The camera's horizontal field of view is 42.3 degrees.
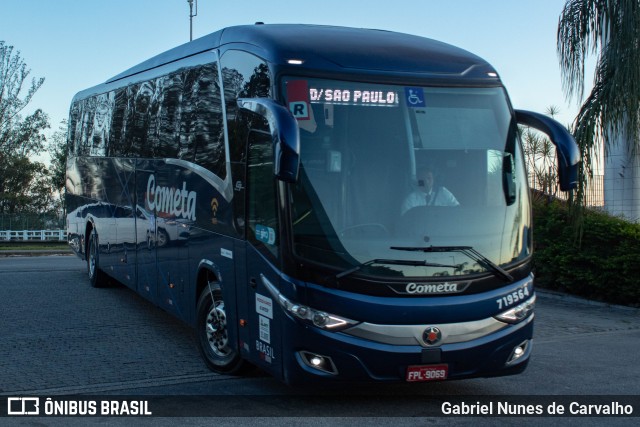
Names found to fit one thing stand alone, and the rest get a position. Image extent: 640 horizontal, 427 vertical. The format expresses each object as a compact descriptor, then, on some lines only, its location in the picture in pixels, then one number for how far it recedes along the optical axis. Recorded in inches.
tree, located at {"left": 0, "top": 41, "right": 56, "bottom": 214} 2181.3
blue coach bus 249.6
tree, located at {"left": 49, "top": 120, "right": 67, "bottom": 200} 2672.2
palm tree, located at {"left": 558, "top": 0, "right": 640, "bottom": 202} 568.4
